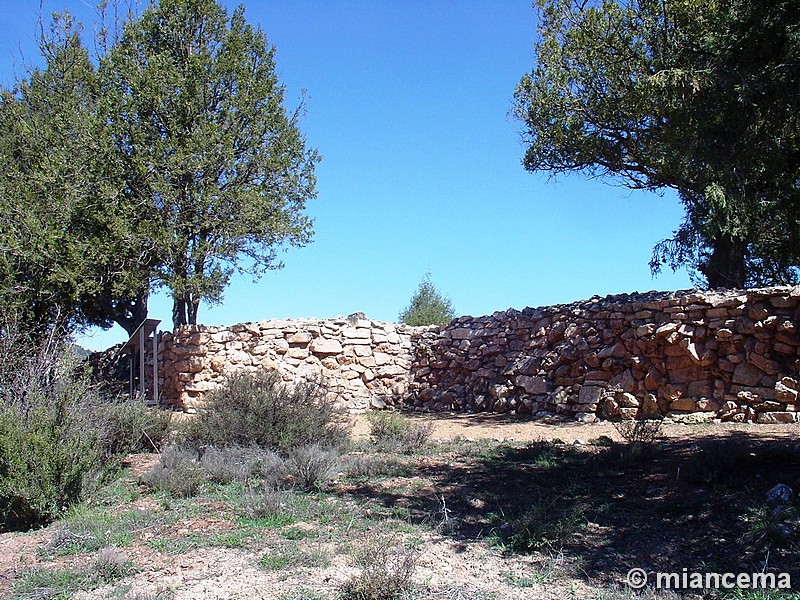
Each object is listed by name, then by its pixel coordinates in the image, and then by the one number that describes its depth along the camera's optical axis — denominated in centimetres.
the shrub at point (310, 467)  752
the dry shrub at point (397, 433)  988
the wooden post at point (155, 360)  1580
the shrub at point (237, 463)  789
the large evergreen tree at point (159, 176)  1572
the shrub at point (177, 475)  734
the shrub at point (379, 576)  436
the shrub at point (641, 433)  878
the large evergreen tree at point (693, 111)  729
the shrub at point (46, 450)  647
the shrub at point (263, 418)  924
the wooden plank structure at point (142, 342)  1591
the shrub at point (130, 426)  896
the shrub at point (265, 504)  634
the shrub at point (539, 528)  545
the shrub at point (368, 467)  825
